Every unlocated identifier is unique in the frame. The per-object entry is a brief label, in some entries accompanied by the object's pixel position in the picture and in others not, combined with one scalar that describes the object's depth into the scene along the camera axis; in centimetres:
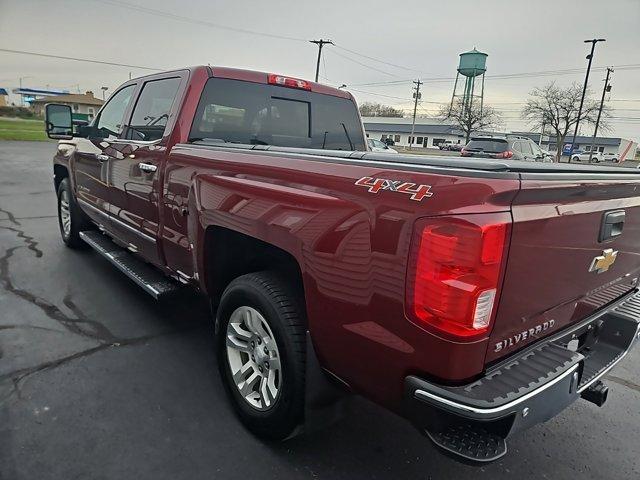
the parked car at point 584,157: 5559
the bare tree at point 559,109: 5019
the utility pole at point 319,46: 4406
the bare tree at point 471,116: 5610
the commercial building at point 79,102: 7681
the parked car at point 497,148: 1667
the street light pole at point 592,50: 3662
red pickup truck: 162
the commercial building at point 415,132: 7806
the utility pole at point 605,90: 4704
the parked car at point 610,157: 5956
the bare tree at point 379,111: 10424
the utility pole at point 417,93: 6147
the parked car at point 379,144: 2403
